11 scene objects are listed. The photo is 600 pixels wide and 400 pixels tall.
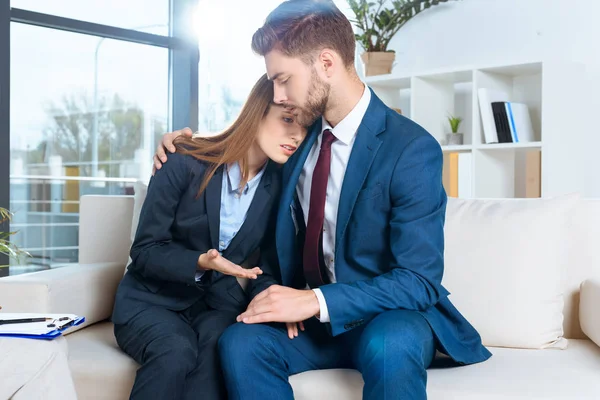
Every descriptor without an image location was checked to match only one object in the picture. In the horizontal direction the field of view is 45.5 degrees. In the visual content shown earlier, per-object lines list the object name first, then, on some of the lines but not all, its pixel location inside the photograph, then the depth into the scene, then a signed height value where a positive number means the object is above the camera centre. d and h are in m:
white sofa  1.69 -0.30
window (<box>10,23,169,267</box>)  4.11 +0.38
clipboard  1.44 -0.29
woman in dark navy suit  1.86 -0.10
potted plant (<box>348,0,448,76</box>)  4.22 +0.98
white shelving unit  3.62 +0.44
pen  1.51 -0.28
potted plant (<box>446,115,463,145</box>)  4.01 +0.32
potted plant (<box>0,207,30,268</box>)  1.80 -0.15
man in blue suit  1.58 -0.13
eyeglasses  1.48 -0.29
